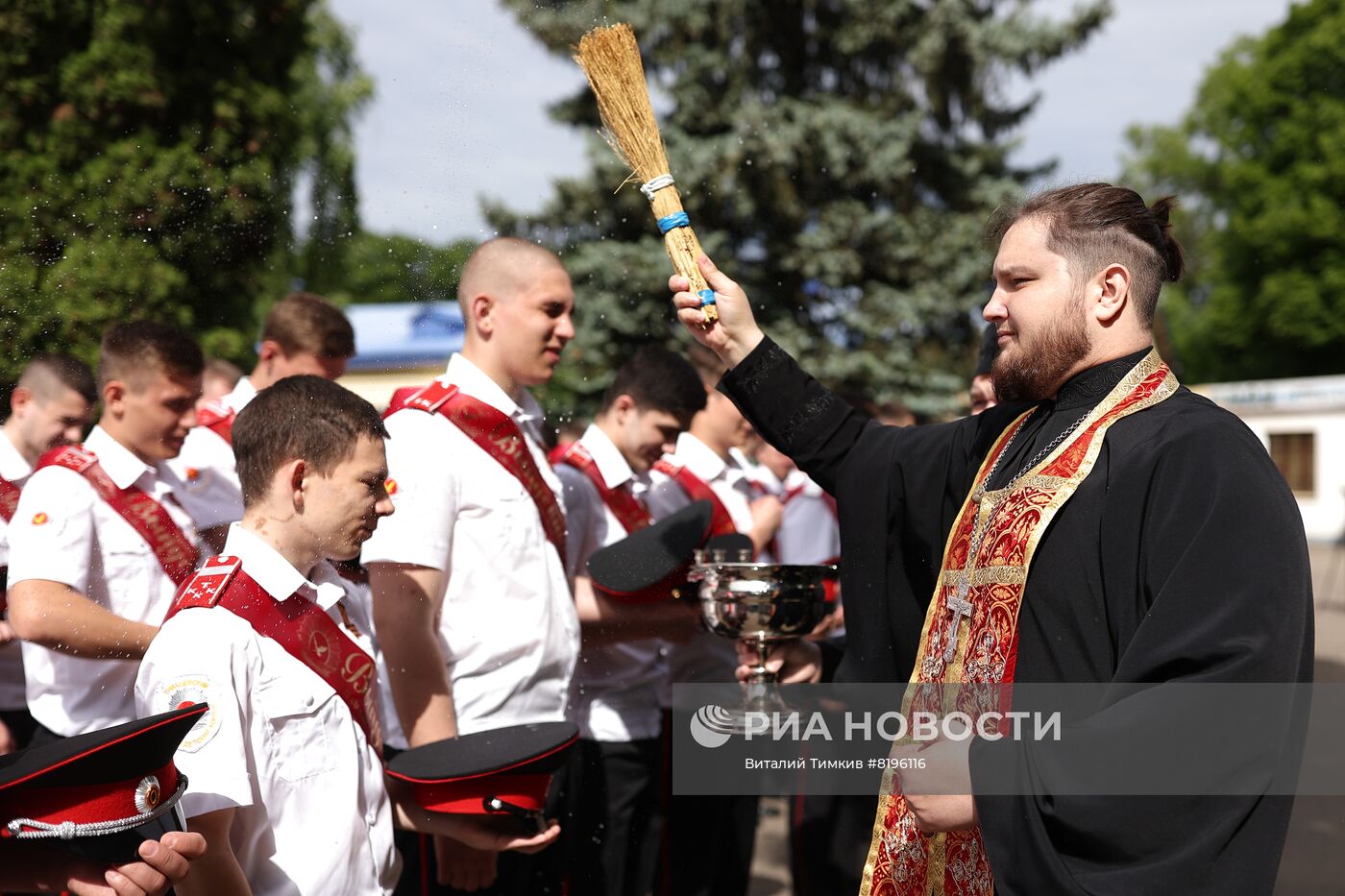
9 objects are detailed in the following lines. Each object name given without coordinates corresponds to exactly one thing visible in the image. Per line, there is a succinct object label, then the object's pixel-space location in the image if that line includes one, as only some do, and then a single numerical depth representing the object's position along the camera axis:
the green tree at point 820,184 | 13.55
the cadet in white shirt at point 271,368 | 4.57
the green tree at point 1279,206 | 27.09
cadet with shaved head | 3.36
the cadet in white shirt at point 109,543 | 3.49
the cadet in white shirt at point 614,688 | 4.28
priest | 2.25
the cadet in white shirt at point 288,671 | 2.36
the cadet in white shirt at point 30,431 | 4.07
